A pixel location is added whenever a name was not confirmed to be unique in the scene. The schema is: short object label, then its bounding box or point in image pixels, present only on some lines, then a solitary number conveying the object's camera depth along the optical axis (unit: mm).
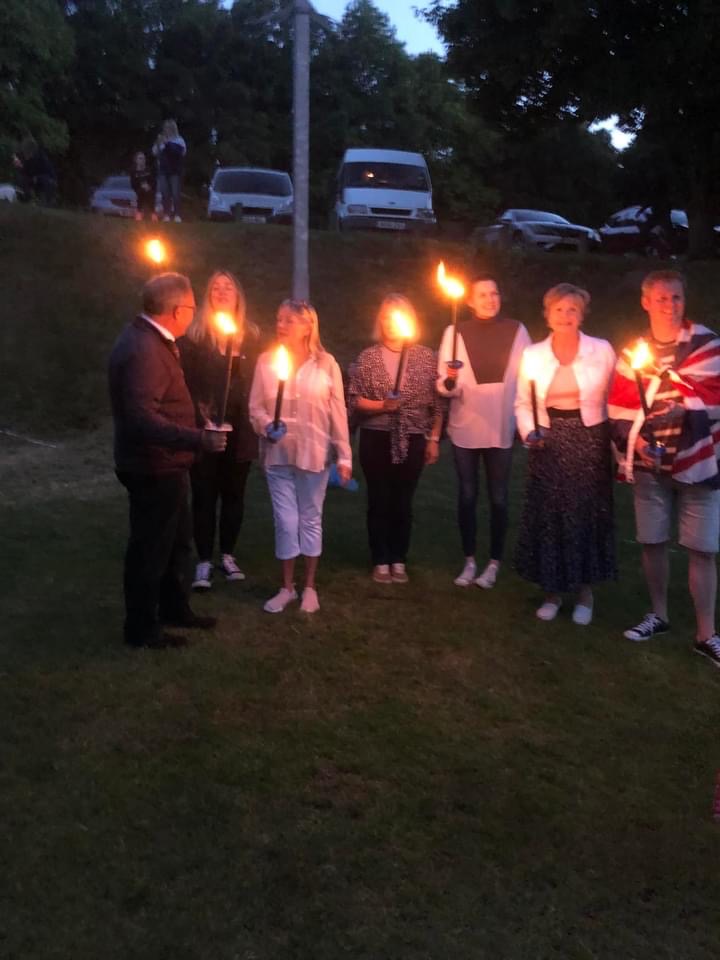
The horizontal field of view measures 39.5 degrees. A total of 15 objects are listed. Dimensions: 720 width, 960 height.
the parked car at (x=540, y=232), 24875
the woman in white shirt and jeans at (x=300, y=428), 5973
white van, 21234
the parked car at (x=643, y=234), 24406
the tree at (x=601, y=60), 14758
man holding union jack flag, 5281
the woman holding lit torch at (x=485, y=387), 6406
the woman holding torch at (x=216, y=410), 6133
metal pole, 10000
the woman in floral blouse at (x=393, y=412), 6371
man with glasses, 4949
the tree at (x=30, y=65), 28359
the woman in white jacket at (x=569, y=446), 5758
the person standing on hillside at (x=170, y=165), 17531
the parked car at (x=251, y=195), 21781
